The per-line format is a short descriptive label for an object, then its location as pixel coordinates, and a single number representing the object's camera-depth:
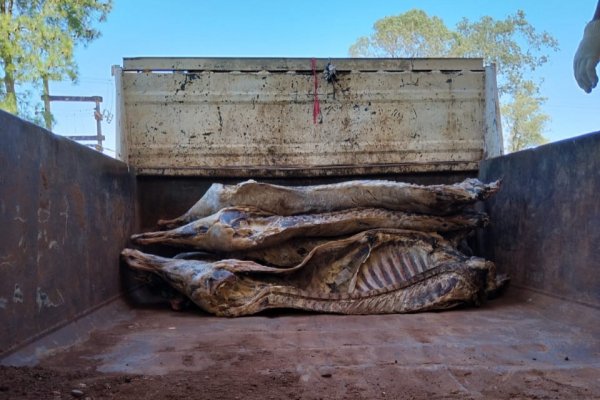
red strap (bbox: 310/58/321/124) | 3.48
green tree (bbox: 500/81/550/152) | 18.80
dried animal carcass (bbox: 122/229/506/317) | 2.35
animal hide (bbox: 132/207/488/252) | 2.60
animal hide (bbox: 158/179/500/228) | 2.63
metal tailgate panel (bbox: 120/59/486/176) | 3.42
